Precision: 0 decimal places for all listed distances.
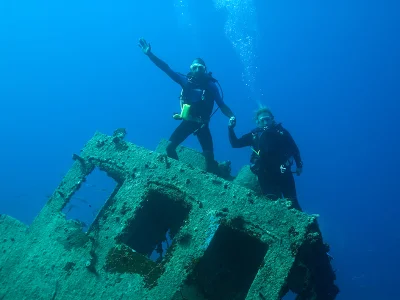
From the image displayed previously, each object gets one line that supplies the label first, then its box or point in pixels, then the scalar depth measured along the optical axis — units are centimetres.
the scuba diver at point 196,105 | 607
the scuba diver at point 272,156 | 545
